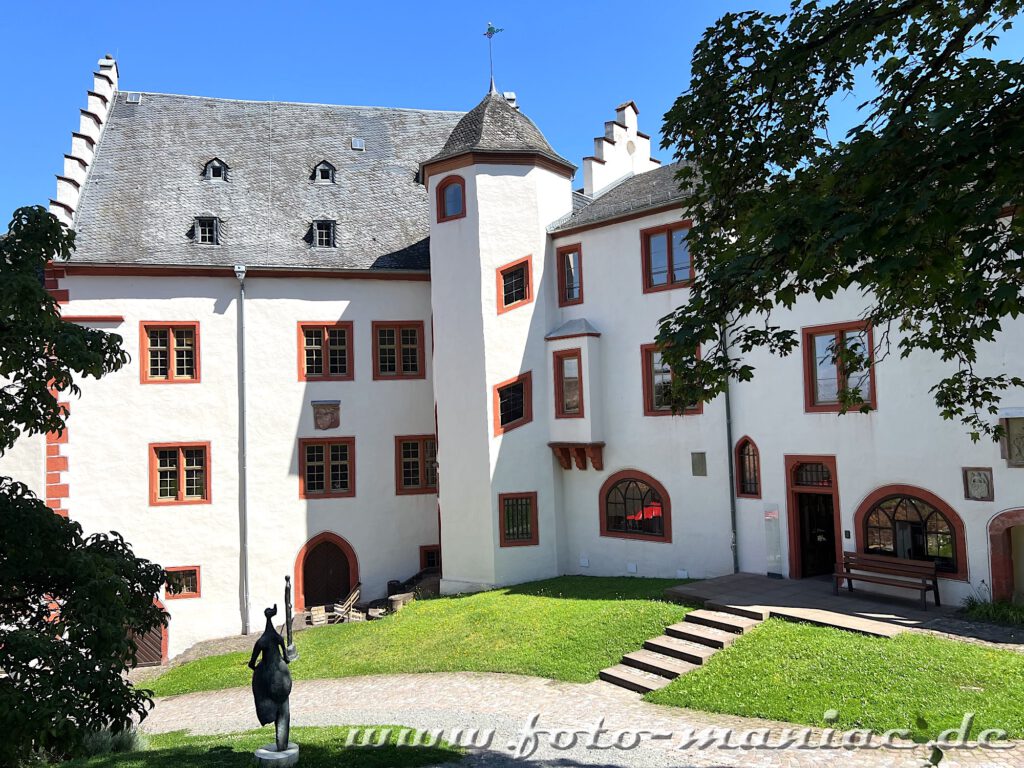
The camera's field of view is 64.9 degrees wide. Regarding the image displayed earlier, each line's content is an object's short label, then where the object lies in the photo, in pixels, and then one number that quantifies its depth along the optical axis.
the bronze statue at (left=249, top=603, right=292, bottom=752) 9.37
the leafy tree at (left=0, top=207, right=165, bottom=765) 6.10
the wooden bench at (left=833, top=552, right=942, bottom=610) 15.09
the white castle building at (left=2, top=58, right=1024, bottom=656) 19.73
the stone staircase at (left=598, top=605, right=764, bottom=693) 13.02
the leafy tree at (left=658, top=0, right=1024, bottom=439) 5.60
